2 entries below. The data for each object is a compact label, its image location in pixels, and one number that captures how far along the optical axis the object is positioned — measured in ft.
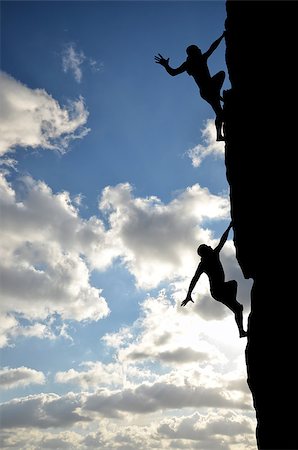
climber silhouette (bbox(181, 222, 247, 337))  35.03
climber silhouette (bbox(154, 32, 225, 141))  39.47
